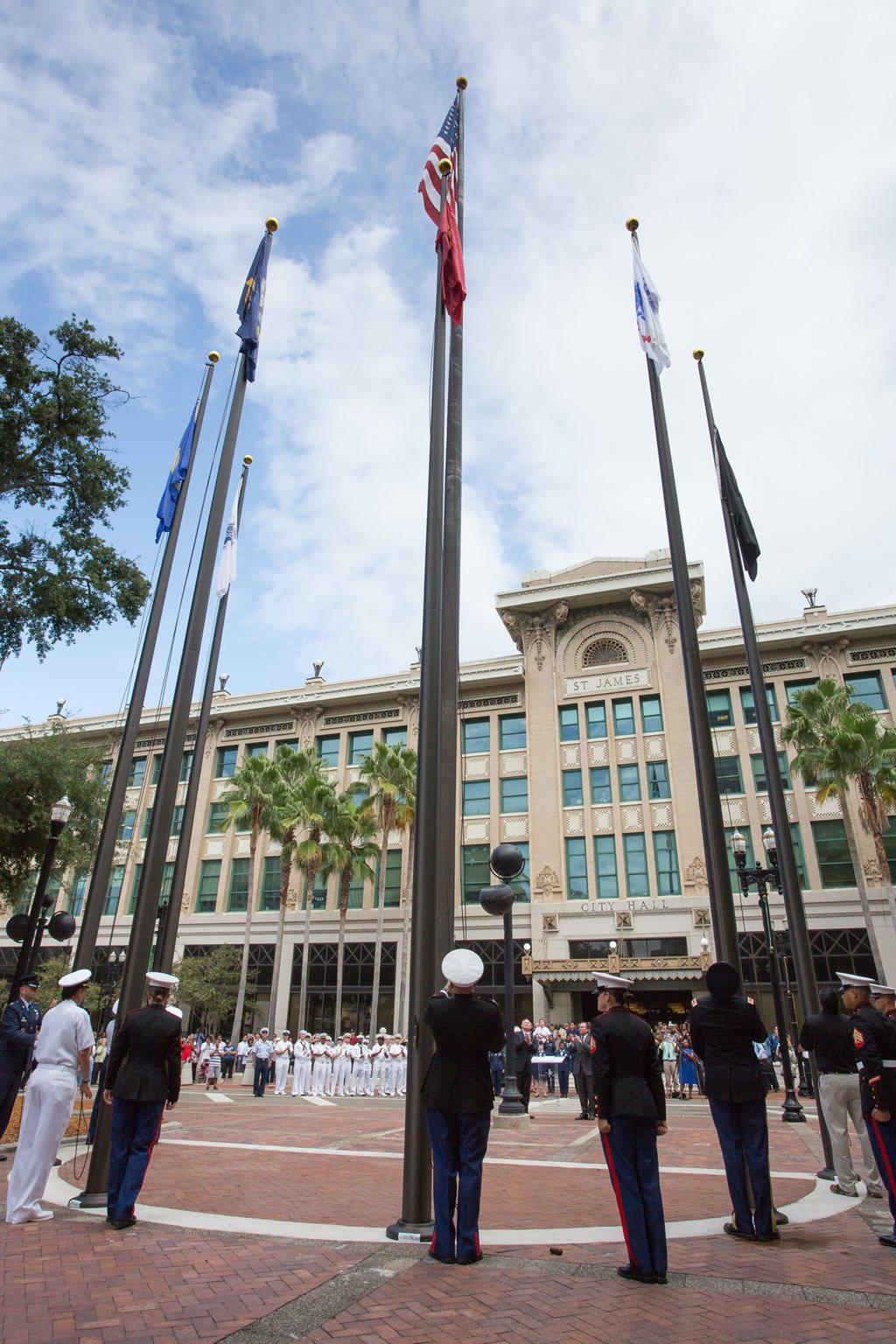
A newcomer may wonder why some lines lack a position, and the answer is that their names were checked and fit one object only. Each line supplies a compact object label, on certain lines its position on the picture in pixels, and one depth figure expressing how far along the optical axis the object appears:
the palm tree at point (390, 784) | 38.94
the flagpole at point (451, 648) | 6.73
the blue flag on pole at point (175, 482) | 13.13
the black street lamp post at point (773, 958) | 16.69
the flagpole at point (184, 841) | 10.66
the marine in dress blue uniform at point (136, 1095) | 6.39
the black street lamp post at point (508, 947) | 14.99
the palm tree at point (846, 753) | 31.88
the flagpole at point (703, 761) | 7.23
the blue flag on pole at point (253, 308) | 12.41
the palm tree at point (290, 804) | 38.50
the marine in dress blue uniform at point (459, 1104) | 5.35
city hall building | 36.62
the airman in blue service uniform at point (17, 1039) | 8.56
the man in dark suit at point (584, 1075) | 16.86
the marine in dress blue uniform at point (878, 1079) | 6.12
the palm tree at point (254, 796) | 38.69
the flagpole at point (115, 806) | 9.90
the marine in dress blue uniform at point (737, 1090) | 6.04
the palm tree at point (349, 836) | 38.94
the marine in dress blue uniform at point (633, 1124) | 5.07
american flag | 9.80
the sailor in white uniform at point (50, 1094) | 6.59
